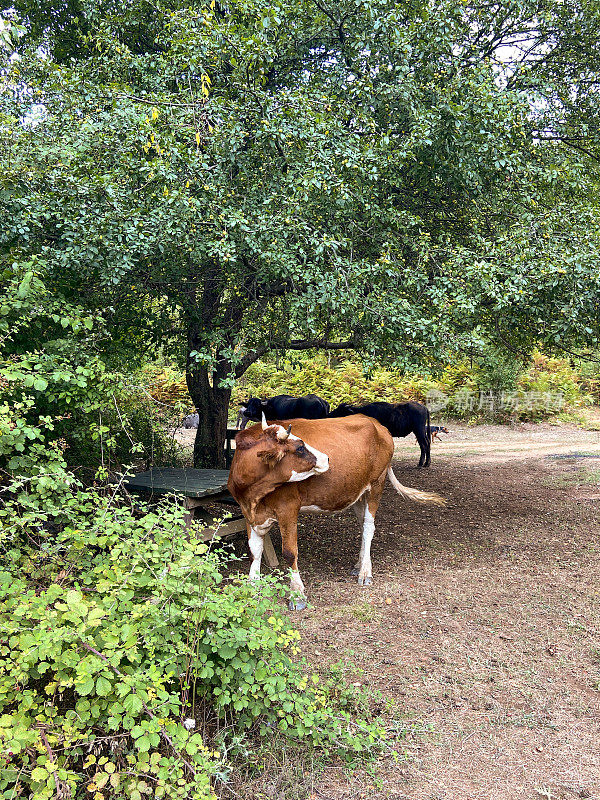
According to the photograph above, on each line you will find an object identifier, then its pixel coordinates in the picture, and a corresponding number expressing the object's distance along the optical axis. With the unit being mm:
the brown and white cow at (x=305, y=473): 5711
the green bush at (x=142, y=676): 2832
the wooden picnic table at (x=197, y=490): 6484
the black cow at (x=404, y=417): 12703
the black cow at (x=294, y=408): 10727
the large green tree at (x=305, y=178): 5812
